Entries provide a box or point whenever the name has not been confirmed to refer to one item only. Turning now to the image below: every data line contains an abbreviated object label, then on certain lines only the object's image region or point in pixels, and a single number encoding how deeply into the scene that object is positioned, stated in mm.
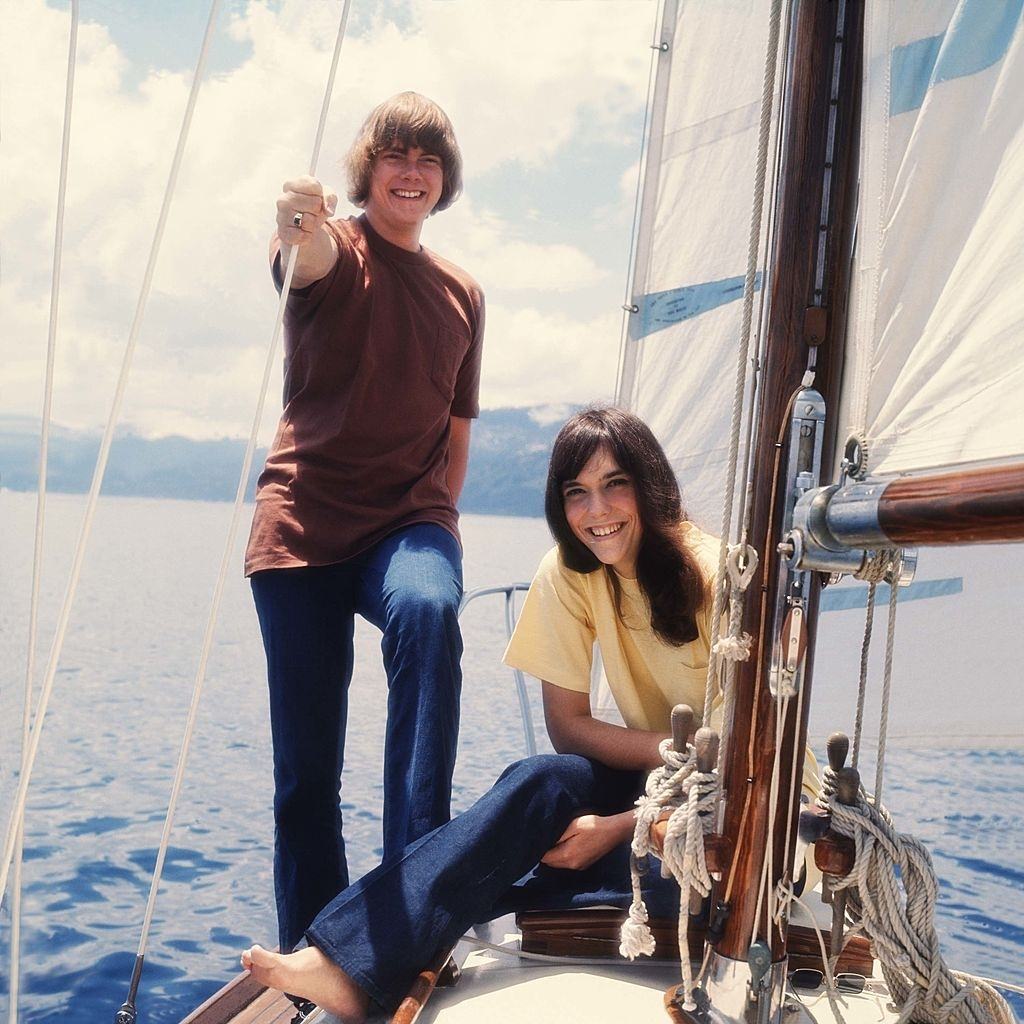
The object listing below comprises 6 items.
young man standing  1448
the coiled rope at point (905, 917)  1144
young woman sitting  1271
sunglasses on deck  1399
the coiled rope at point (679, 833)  1182
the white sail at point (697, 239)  2232
